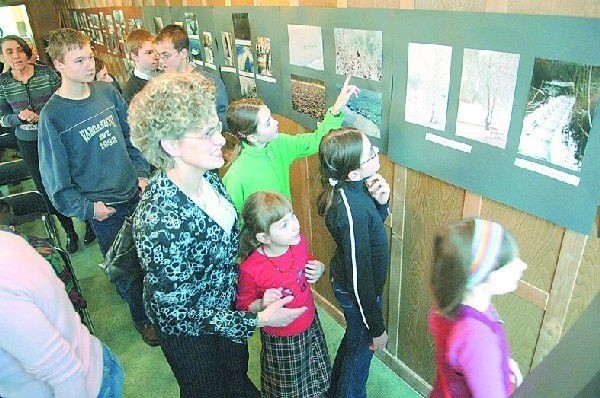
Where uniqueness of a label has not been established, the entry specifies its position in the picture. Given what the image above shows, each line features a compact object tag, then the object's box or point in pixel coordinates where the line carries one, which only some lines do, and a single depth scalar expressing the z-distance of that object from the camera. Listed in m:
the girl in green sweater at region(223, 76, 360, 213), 1.92
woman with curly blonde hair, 1.26
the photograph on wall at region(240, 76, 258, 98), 2.72
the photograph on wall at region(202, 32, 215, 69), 3.00
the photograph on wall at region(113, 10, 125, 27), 4.46
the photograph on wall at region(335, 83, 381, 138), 1.80
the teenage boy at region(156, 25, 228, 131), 2.80
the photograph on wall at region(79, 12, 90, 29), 5.59
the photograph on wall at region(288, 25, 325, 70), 1.99
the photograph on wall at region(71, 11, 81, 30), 6.07
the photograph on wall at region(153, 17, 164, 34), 3.65
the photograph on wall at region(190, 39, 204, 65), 3.19
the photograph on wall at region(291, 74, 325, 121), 2.12
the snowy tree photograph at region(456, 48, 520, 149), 1.27
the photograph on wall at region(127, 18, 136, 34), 4.25
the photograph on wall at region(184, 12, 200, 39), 3.09
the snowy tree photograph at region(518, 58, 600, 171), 1.10
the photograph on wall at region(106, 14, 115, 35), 4.80
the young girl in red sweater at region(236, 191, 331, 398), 1.65
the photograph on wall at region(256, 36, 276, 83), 2.41
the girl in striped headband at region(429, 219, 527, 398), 1.04
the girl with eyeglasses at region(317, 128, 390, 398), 1.60
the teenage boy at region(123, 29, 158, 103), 3.23
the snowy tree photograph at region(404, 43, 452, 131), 1.44
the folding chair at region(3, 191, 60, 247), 2.79
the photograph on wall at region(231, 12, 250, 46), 2.51
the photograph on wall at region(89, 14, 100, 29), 5.24
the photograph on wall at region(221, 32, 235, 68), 2.77
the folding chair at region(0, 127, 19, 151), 4.59
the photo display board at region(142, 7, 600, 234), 1.14
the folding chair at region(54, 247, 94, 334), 2.33
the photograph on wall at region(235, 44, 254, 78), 2.62
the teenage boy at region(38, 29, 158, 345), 2.18
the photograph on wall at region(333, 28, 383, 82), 1.68
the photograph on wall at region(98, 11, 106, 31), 5.02
